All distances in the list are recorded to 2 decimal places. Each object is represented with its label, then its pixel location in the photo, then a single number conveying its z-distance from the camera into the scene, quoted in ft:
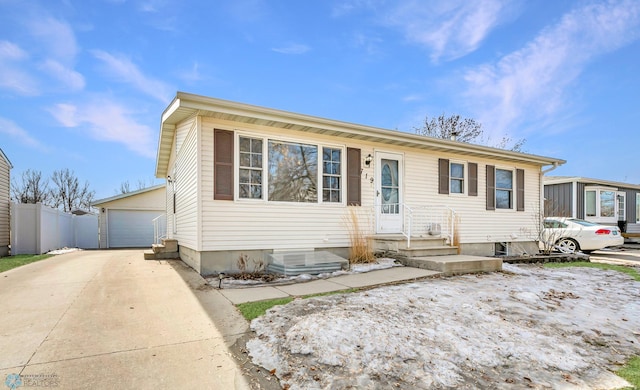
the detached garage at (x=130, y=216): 51.83
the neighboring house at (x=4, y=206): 35.27
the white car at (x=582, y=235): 36.68
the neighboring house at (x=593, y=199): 54.19
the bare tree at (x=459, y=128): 68.33
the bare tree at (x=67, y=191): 101.40
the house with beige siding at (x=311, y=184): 20.10
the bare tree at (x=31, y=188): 95.91
